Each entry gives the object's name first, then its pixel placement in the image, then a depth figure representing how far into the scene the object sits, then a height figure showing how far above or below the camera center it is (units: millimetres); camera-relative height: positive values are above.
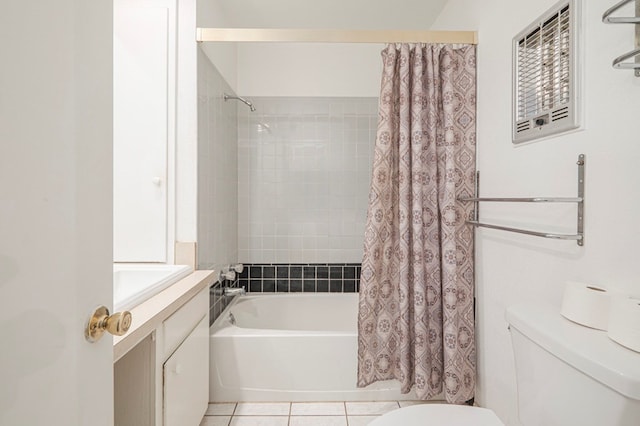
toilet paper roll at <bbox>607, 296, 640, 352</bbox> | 762 -247
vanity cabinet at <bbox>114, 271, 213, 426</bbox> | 1163 -556
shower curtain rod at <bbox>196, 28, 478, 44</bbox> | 1757 +880
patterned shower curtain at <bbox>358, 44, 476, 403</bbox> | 1713 -101
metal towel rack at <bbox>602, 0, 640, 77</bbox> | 774 +436
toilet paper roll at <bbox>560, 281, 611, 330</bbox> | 896 -248
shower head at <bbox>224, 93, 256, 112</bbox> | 2388 +773
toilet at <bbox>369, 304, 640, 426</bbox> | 703 -387
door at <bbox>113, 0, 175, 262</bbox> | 1785 +432
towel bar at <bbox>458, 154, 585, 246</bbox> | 1108 +33
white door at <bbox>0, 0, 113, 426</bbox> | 435 +4
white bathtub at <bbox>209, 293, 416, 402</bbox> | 1930 -873
